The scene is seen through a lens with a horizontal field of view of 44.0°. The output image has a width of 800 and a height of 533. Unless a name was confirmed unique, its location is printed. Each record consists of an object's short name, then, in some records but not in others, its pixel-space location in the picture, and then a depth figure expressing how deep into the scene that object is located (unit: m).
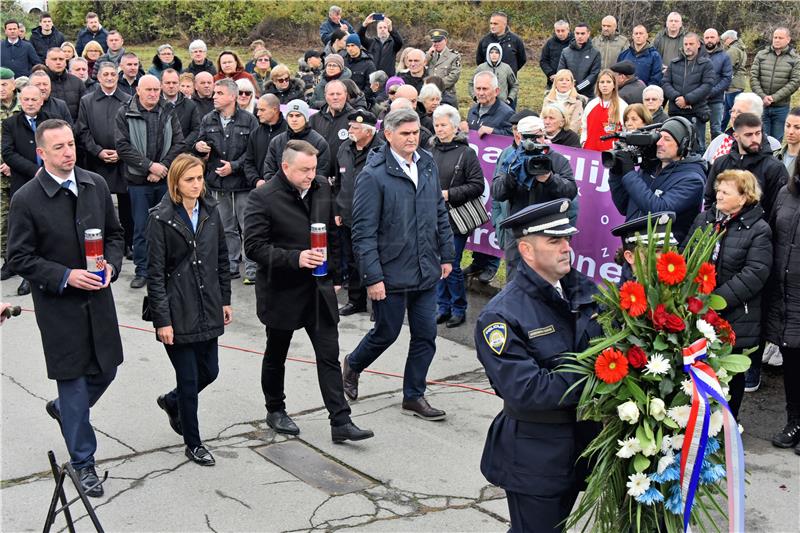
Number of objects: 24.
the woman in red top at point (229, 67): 13.34
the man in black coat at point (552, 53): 15.86
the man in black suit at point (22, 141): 10.44
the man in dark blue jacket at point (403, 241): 7.03
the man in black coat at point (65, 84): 12.78
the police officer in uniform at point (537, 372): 4.20
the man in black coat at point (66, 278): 5.84
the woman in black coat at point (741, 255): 6.50
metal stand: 4.30
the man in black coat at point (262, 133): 10.41
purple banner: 8.68
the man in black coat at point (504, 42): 15.21
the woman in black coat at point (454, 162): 8.91
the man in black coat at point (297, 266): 6.58
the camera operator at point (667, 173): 7.12
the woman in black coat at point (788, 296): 6.59
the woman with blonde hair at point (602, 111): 10.38
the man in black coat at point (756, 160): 7.22
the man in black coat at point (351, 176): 9.24
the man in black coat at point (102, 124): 11.14
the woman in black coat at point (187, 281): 6.27
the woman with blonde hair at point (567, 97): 10.77
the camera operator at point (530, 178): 7.45
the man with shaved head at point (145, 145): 10.55
